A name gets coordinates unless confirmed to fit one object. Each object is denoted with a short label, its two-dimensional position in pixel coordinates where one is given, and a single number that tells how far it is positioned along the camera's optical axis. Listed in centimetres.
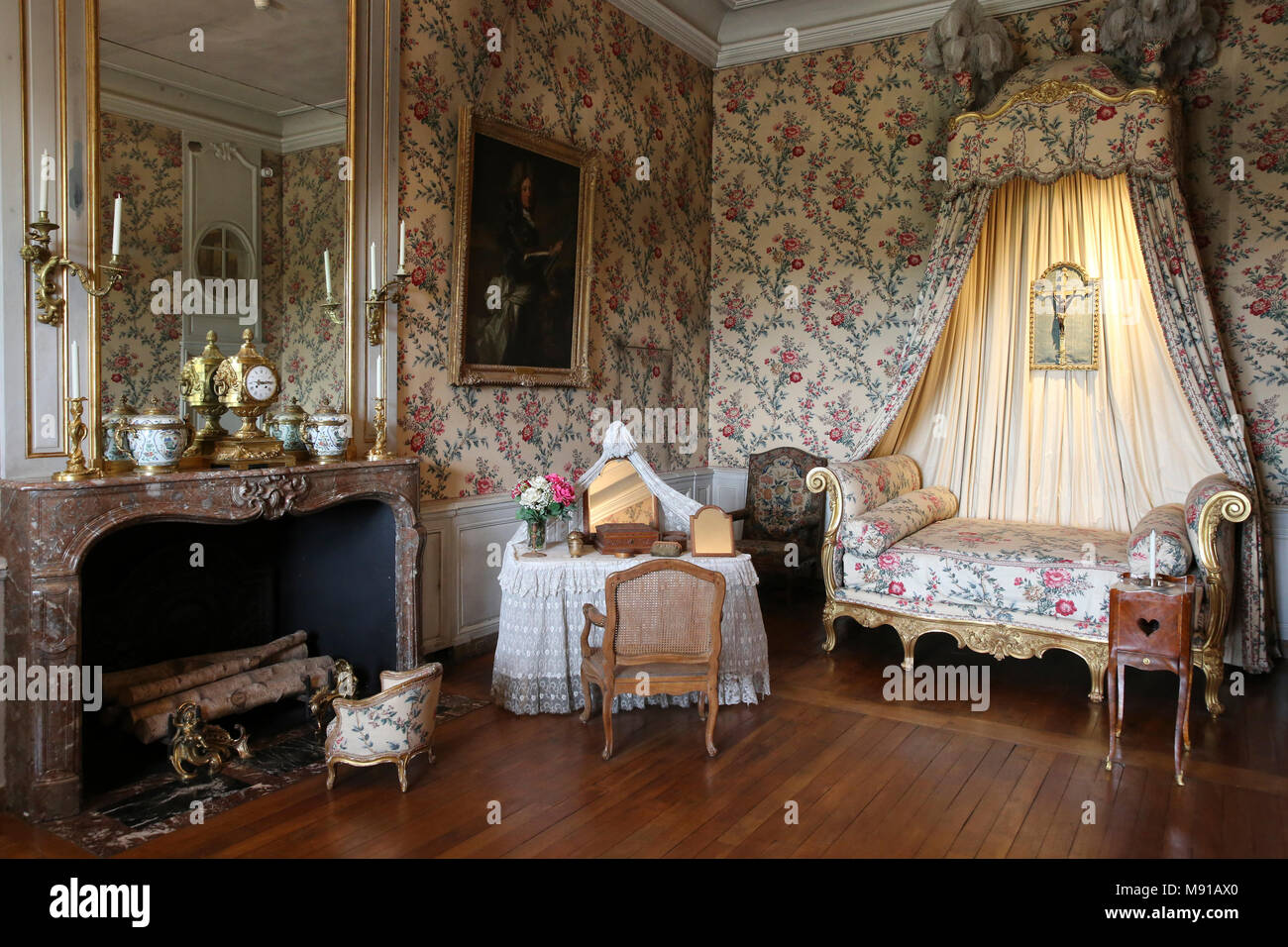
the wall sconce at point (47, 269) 323
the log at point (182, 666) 367
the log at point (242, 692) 362
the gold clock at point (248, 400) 377
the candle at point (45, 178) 325
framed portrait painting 504
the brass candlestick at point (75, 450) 313
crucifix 585
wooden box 448
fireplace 309
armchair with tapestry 670
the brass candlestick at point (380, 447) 436
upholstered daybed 444
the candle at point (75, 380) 331
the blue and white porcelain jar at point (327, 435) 410
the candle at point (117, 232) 340
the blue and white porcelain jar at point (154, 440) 338
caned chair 375
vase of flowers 445
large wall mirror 352
